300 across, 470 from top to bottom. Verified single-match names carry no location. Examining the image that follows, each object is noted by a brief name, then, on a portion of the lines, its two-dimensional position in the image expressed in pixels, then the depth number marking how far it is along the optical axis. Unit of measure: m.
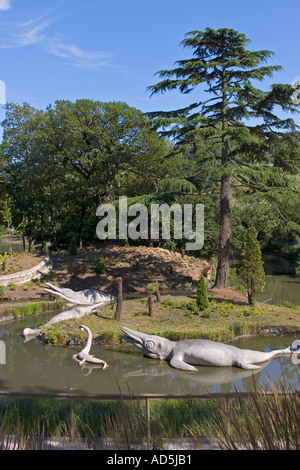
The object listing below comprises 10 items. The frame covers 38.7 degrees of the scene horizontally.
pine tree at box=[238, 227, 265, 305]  17.05
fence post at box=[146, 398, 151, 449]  5.19
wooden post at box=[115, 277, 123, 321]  15.26
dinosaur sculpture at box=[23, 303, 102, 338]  14.40
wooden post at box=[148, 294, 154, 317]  15.75
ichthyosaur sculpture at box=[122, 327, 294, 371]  11.35
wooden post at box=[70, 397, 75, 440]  5.65
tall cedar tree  20.08
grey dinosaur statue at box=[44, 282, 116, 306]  18.67
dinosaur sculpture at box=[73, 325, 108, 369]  11.57
